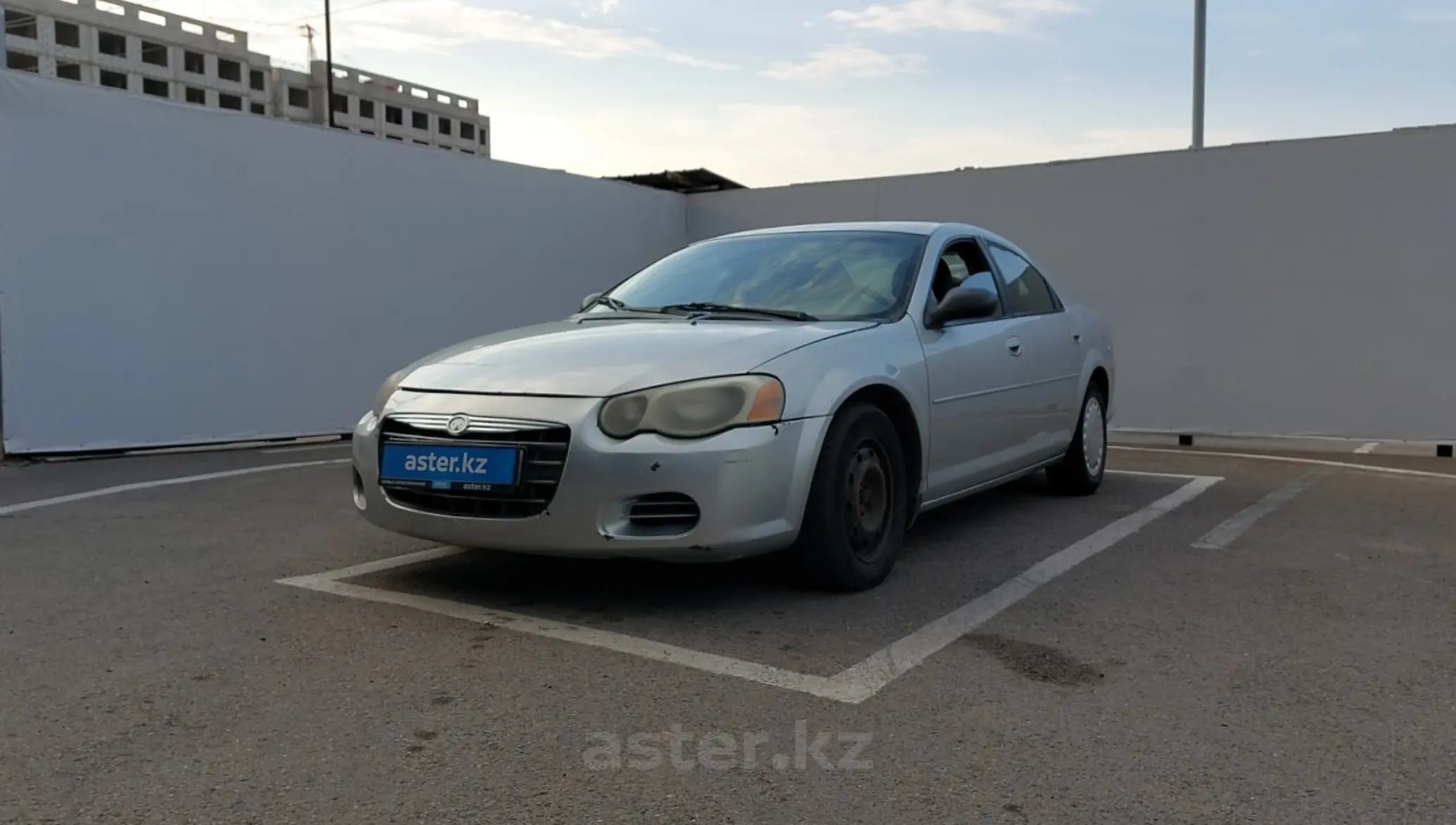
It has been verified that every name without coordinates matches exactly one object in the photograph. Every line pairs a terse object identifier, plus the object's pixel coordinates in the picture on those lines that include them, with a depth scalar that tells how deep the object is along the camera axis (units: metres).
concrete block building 76.50
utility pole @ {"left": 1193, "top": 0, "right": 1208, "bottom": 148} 13.30
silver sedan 3.62
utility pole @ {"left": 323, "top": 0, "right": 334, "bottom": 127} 38.34
